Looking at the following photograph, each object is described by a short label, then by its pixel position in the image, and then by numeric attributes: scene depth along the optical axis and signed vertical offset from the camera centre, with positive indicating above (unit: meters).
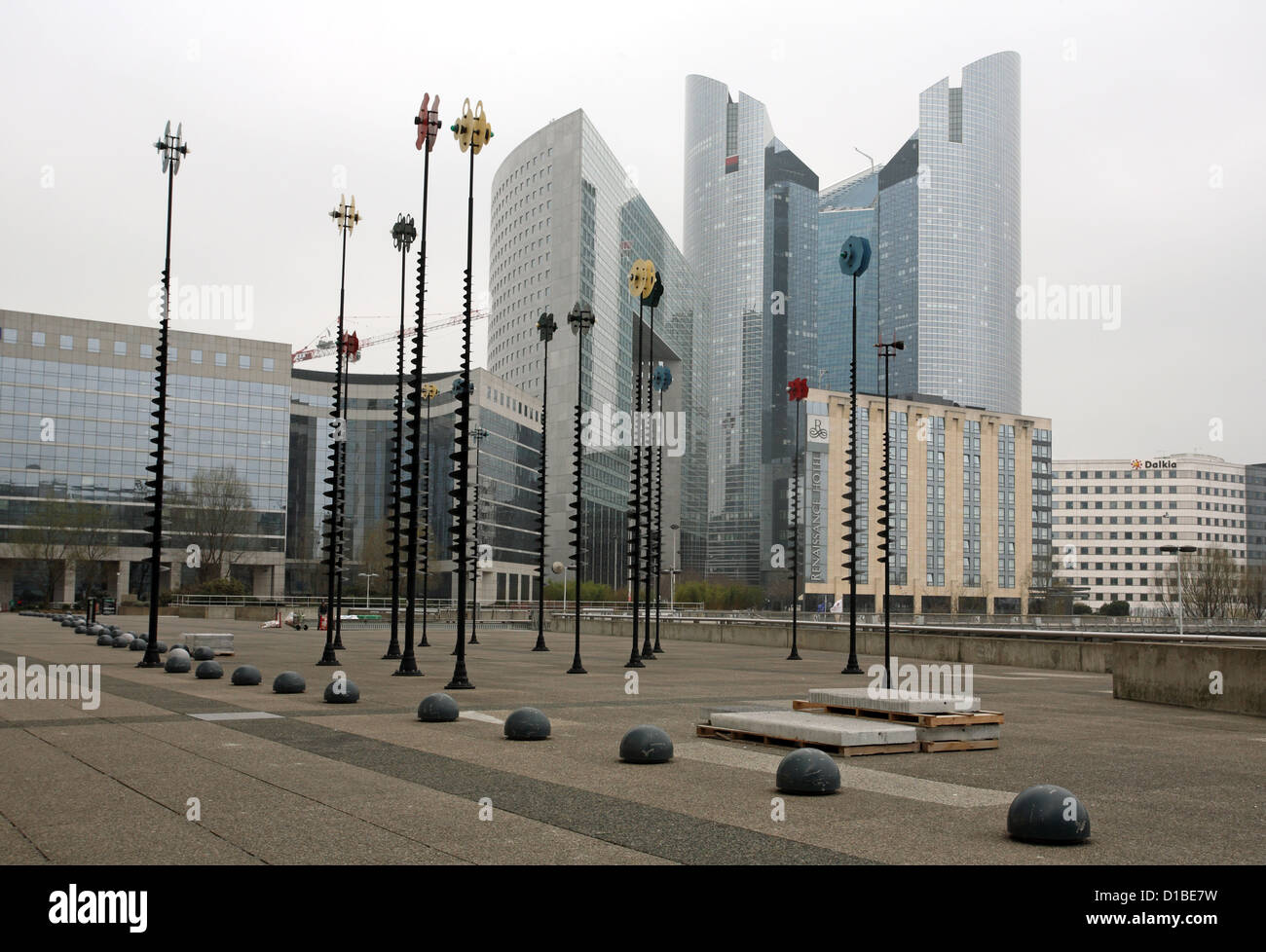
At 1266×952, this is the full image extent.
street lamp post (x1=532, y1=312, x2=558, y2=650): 38.73 +7.86
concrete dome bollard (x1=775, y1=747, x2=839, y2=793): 11.37 -2.22
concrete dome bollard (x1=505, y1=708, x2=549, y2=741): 15.50 -2.39
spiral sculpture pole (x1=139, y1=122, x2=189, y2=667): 28.86 +3.47
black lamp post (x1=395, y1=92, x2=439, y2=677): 27.94 +3.89
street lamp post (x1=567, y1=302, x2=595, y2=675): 34.59 +7.37
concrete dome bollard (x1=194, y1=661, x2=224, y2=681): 25.59 -2.78
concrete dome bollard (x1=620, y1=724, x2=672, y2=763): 13.45 -2.31
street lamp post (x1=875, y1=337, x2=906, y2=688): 30.79 +1.46
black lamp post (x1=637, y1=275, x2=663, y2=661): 35.53 +3.62
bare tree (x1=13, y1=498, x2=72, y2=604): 101.94 +0.73
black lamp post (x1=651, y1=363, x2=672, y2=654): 44.16 +6.85
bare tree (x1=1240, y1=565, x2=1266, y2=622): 113.56 -3.49
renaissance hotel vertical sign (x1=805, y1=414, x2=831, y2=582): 154.25 +7.03
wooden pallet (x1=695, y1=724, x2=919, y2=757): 14.52 -2.53
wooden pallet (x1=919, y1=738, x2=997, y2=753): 15.07 -2.55
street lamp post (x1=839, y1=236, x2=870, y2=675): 33.28 +8.57
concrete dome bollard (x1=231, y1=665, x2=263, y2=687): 24.16 -2.73
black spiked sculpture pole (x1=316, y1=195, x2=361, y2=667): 32.99 +2.48
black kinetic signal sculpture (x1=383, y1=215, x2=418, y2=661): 32.59 +5.14
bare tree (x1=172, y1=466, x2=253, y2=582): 107.31 +3.15
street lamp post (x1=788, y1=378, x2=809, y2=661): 43.34 +6.95
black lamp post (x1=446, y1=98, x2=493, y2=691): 23.62 +2.90
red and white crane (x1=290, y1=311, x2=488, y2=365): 39.62 +7.44
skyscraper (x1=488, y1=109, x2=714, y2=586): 158.50 +39.33
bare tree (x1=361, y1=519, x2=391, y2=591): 123.31 -0.02
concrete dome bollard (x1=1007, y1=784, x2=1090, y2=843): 8.98 -2.08
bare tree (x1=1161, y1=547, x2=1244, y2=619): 109.31 -2.72
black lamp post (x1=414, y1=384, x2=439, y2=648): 39.89 +3.70
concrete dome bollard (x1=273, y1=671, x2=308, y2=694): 22.45 -2.67
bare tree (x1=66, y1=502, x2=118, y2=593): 103.81 +0.87
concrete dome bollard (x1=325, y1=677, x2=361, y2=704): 20.47 -2.60
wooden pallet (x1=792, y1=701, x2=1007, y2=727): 15.23 -2.25
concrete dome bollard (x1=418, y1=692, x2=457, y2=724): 17.69 -2.49
